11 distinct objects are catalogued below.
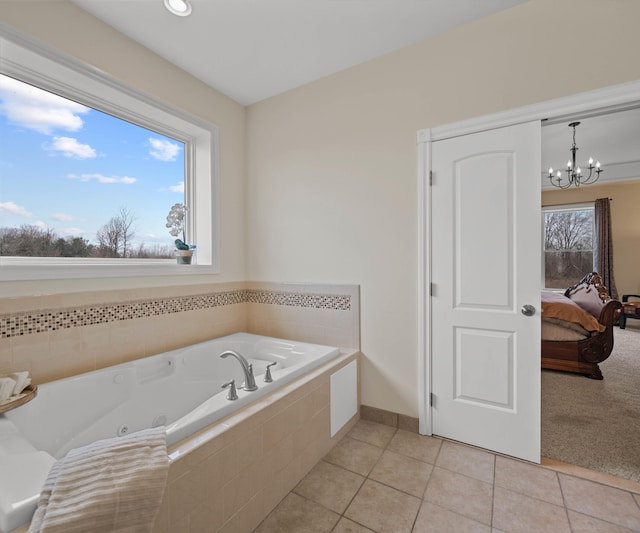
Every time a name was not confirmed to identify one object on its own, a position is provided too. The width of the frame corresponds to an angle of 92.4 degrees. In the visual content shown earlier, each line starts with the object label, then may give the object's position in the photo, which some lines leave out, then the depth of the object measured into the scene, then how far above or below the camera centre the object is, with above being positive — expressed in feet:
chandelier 12.48 +4.66
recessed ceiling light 5.71 +4.91
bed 9.83 -2.31
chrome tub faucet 4.91 -1.85
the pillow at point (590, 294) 10.86 -1.21
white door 5.85 -0.47
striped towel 2.58 -2.02
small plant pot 8.01 +0.25
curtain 17.38 +1.12
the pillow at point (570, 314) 9.89 -1.64
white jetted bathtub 3.18 -2.21
